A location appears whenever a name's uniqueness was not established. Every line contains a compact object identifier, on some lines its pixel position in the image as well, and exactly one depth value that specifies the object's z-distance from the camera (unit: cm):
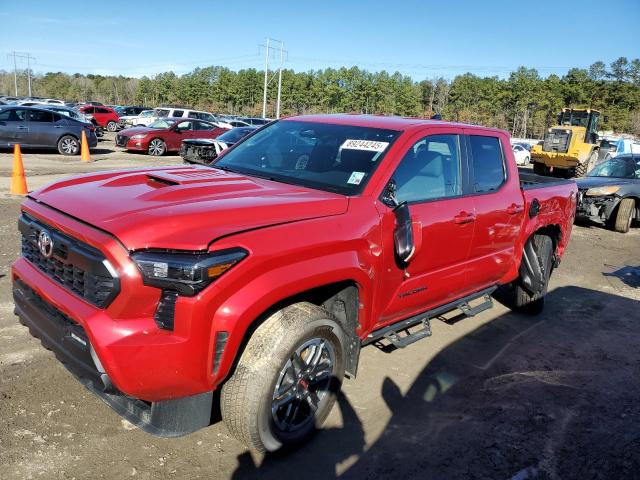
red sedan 1997
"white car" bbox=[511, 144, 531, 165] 3384
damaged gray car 1128
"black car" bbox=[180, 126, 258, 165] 1163
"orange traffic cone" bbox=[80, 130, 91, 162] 1636
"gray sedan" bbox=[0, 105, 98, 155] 1695
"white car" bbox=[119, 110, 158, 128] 3194
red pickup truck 240
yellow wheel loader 2483
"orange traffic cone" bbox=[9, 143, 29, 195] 973
